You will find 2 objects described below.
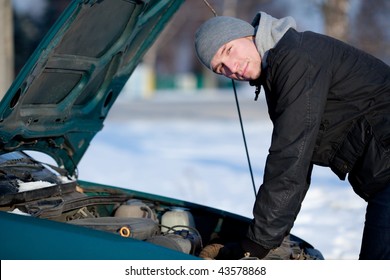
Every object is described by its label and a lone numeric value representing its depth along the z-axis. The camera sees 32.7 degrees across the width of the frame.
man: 2.85
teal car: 2.70
